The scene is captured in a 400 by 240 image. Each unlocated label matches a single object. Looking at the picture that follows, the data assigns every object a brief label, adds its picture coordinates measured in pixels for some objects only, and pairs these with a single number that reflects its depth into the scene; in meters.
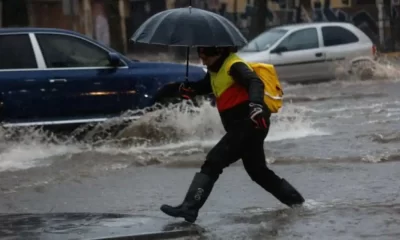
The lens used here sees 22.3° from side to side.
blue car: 12.70
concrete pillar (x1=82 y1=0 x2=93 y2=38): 37.62
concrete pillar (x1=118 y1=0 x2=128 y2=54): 38.64
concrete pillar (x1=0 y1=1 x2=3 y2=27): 33.56
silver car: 22.88
